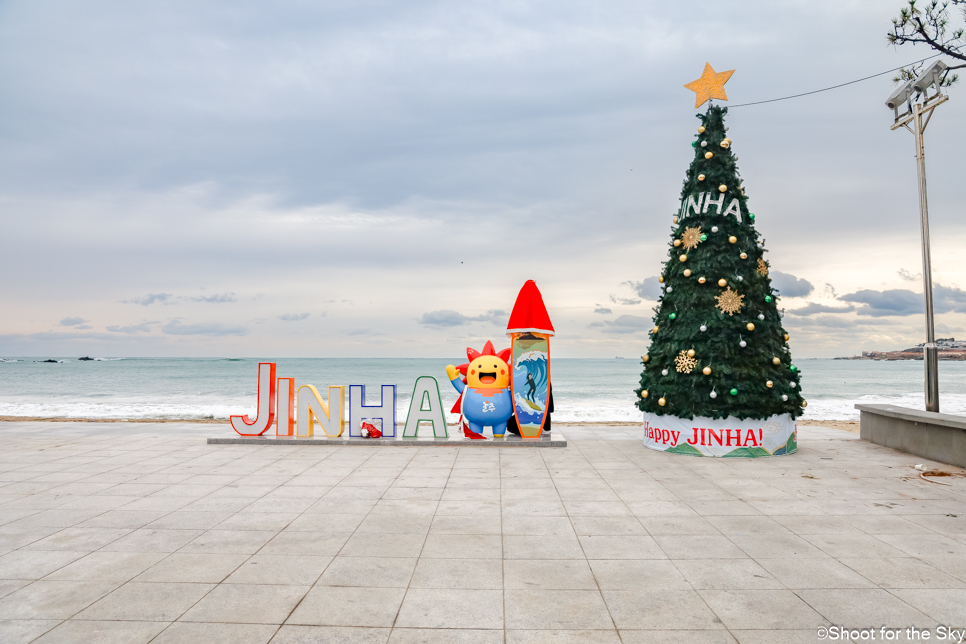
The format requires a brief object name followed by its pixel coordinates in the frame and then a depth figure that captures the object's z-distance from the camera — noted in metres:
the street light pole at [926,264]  11.31
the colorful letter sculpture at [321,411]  12.39
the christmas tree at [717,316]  10.57
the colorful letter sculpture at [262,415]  12.44
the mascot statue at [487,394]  12.13
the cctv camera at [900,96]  11.47
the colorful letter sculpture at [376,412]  12.35
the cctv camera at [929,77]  10.82
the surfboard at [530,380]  12.20
